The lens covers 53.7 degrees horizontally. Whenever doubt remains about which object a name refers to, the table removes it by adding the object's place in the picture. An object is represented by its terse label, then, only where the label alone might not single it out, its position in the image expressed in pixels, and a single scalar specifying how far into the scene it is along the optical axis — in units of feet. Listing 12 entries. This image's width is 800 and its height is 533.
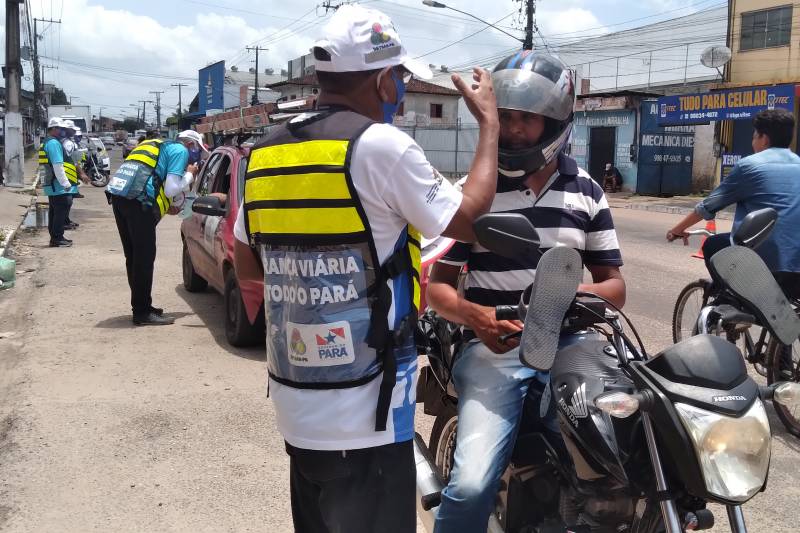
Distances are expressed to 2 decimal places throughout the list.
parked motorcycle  89.15
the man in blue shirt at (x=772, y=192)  15.97
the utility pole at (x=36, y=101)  171.22
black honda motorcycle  6.04
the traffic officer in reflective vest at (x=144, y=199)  24.13
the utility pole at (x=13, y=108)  75.15
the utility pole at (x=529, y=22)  91.35
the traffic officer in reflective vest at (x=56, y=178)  40.68
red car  21.85
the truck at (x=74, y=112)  173.17
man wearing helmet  8.55
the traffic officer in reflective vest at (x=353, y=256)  6.43
